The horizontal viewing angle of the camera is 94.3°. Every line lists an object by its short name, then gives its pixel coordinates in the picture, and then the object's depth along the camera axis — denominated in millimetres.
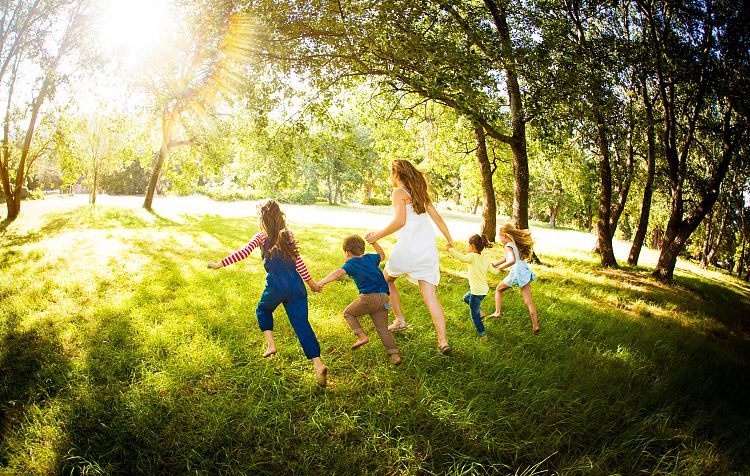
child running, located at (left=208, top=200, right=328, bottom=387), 3848
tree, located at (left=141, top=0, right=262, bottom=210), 7629
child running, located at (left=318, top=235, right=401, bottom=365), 4207
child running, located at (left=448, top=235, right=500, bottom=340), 5164
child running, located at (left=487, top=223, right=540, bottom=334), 5586
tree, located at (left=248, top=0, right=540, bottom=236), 6984
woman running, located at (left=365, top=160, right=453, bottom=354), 4496
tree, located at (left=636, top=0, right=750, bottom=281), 9008
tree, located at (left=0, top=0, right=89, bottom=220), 11188
